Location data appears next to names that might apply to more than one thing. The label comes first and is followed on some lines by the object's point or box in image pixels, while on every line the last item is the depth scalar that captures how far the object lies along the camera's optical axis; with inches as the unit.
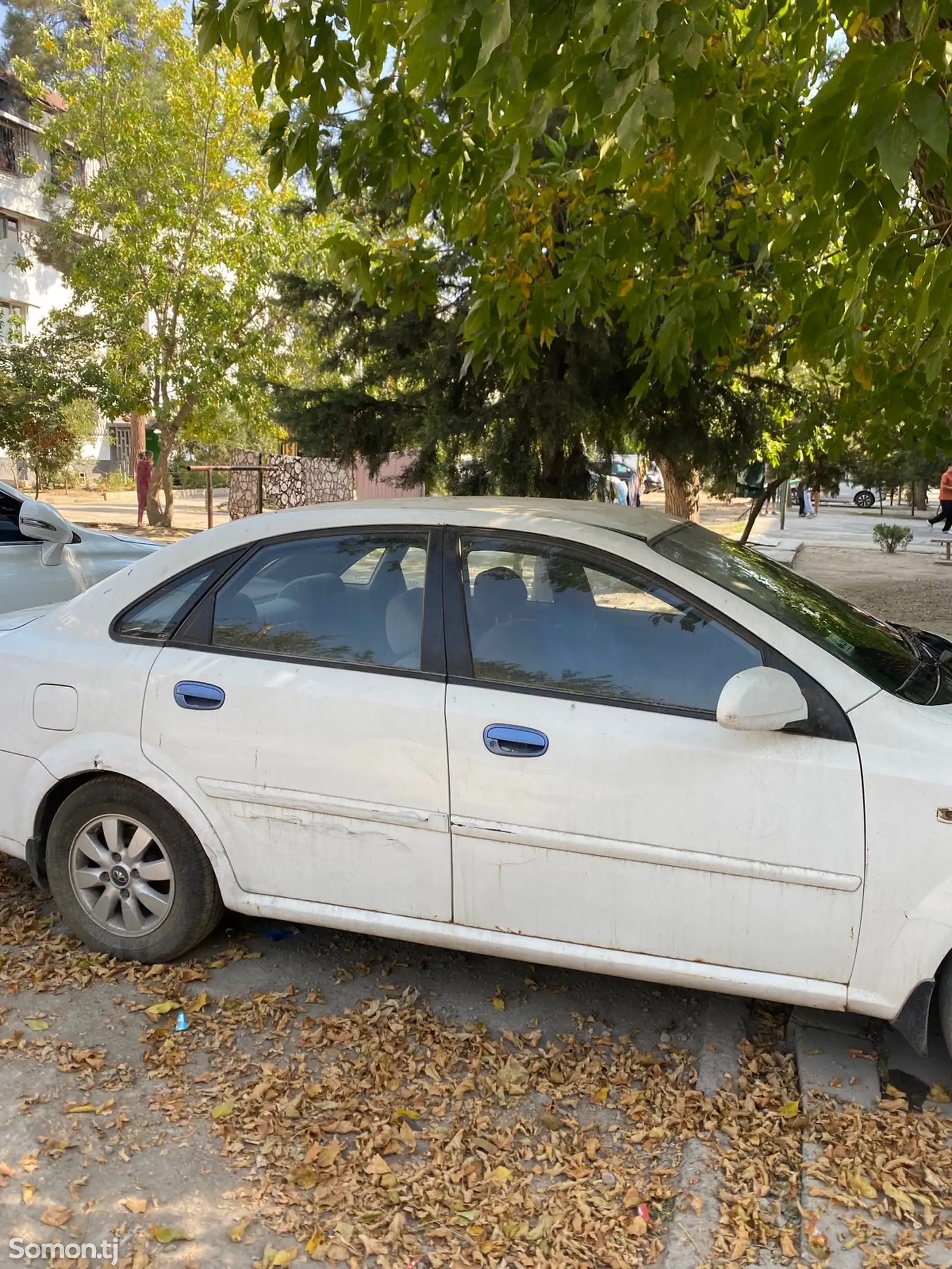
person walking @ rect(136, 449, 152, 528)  893.2
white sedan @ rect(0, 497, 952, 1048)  119.2
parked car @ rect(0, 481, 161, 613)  241.4
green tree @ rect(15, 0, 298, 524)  766.5
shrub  807.1
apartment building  1353.3
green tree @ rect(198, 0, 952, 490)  104.2
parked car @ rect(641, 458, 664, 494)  1863.9
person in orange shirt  864.9
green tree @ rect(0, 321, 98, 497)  839.7
